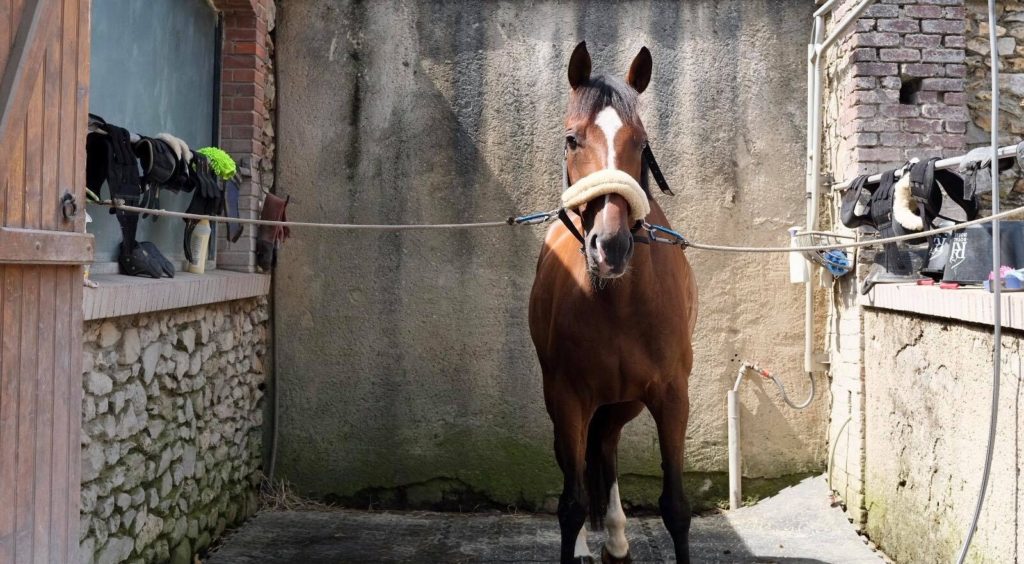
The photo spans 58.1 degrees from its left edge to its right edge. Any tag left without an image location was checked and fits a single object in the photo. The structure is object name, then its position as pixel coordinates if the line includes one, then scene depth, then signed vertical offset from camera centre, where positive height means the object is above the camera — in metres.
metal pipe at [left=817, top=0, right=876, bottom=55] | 4.44 +1.50
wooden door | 2.27 +0.07
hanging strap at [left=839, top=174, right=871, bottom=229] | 4.62 +0.53
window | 3.86 +1.06
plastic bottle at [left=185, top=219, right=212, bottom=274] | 4.66 +0.28
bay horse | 3.16 -0.06
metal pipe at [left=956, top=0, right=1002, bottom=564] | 2.83 -0.05
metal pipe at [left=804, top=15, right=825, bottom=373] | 5.39 +0.83
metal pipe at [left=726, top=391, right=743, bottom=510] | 5.48 -0.90
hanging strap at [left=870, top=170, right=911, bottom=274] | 4.24 +0.42
